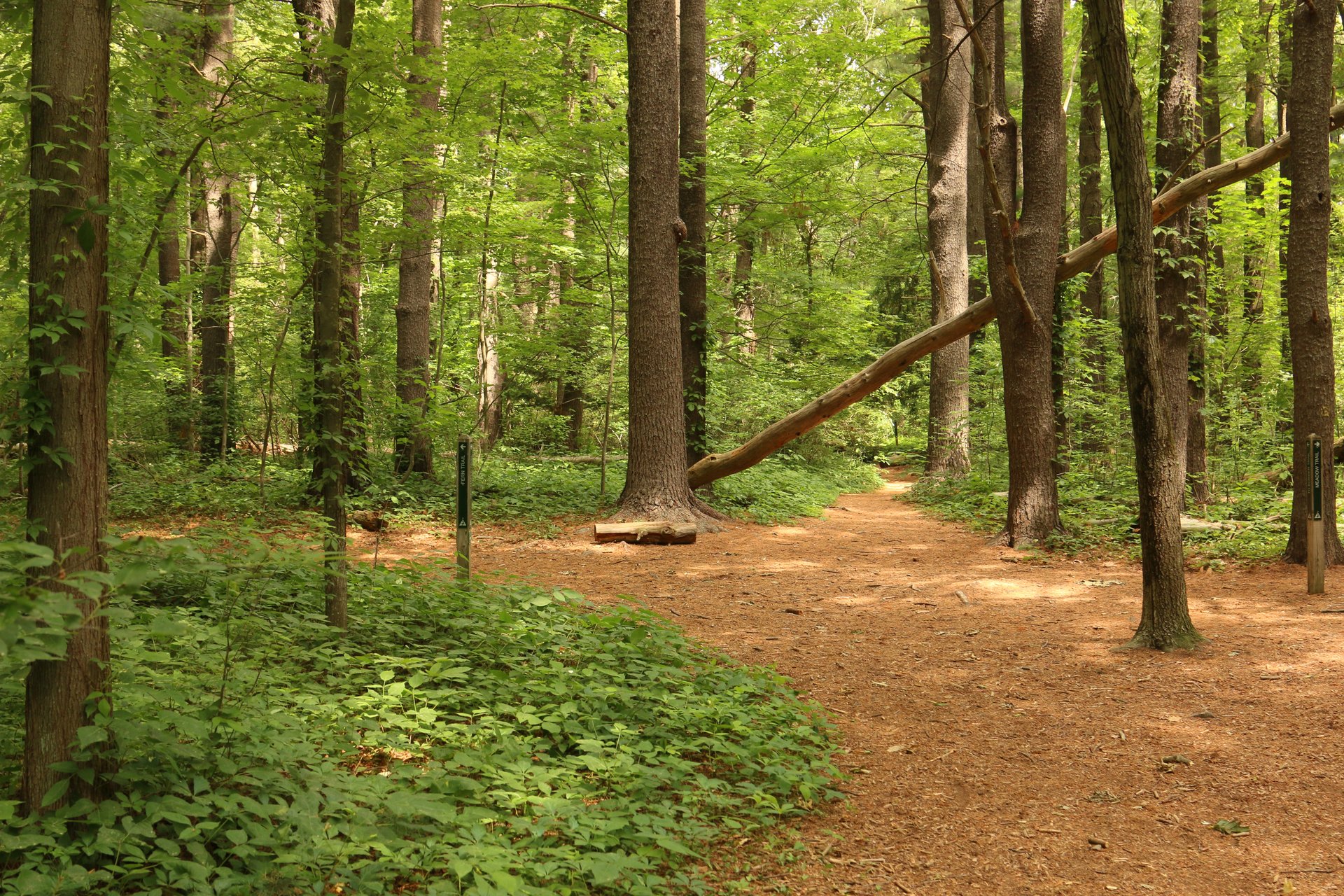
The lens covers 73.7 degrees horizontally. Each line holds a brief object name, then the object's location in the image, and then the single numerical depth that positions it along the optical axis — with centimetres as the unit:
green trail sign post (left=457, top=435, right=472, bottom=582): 641
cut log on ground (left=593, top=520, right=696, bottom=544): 1038
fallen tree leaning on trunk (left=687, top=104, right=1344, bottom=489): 971
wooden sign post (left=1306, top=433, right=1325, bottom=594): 759
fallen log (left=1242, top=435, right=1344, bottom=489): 1262
